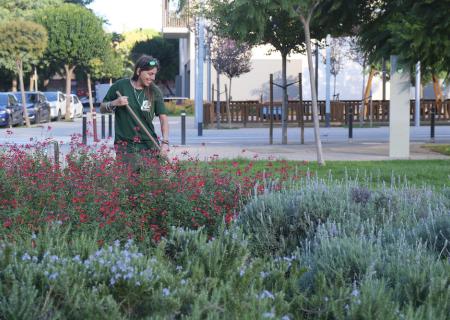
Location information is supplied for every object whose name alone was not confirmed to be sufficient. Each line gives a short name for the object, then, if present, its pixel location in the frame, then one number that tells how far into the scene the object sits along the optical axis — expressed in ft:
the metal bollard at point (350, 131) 73.54
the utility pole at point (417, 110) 112.02
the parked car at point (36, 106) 127.01
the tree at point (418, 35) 48.11
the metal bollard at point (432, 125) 74.16
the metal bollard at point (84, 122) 69.10
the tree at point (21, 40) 124.47
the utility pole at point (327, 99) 113.45
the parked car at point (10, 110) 113.29
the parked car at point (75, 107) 153.79
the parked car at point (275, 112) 116.26
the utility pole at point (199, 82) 95.81
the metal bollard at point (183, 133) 72.20
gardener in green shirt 25.34
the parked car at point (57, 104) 143.33
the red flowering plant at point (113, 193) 20.63
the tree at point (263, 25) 49.47
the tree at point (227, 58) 127.24
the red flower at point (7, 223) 19.13
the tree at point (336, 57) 152.97
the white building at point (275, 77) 163.12
